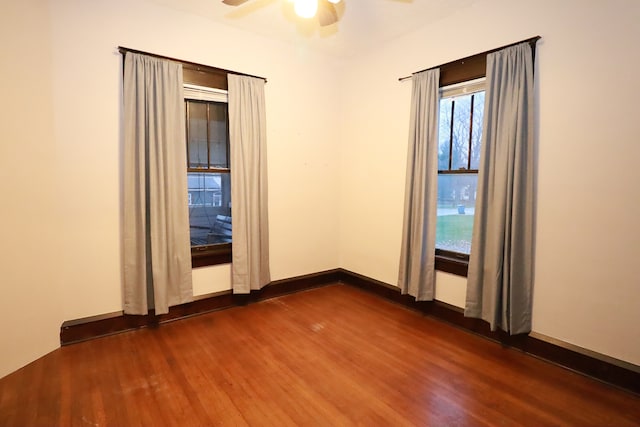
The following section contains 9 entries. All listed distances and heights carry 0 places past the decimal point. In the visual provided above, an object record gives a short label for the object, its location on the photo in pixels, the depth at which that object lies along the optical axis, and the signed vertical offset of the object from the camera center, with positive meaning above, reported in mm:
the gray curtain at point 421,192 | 3223 +11
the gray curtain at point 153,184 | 2820 +57
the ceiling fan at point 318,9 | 2295 +1435
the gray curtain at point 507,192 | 2539 +15
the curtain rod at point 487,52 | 2498 +1242
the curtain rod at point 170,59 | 2770 +1243
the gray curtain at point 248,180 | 3410 +126
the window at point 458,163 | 3088 +306
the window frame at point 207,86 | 3176 +1081
